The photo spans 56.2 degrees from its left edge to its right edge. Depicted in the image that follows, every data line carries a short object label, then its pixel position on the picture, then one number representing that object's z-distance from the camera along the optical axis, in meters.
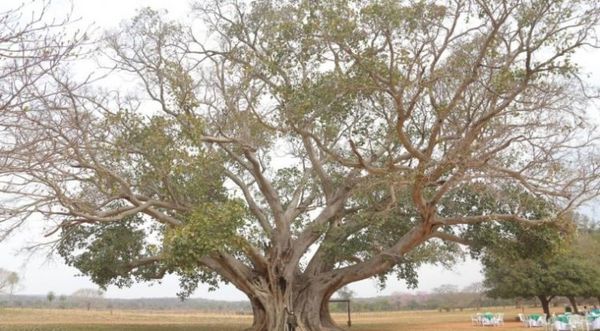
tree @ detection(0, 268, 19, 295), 38.19
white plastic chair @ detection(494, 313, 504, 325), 25.23
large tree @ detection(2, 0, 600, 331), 10.46
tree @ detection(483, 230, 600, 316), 26.45
